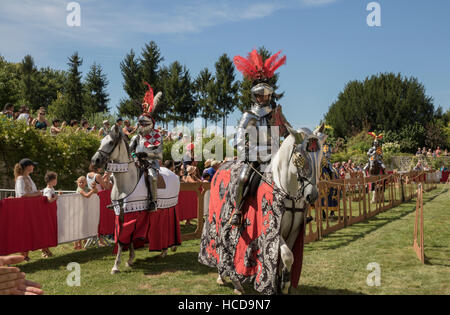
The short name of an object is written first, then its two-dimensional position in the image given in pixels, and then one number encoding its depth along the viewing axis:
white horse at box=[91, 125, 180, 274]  7.04
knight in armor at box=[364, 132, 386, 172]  18.09
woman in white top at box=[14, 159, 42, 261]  7.70
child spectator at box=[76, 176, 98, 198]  8.84
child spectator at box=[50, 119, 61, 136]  13.76
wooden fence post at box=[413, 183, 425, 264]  7.59
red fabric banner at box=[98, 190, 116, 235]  9.35
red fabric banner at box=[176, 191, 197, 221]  12.34
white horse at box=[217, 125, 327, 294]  4.70
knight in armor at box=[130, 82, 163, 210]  7.74
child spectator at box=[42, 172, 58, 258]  8.01
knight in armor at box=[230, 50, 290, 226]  5.45
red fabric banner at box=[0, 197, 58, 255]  7.21
